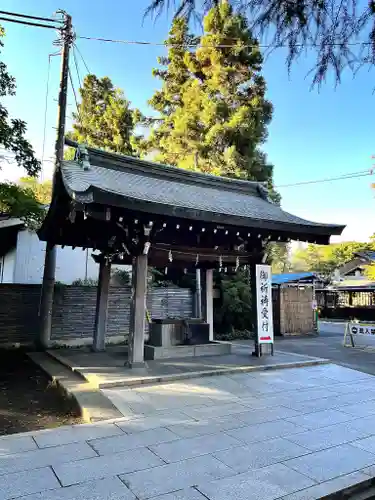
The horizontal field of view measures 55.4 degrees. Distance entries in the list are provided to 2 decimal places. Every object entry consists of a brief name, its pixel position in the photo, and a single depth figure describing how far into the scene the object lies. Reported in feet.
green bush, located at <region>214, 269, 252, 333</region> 41.83
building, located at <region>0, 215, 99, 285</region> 40.11
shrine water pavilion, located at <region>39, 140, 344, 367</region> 20.10
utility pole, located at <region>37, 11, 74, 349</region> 29.60
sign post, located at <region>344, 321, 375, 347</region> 33.81
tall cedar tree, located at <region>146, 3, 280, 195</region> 51.13
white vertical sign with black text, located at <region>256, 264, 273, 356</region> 26.58
